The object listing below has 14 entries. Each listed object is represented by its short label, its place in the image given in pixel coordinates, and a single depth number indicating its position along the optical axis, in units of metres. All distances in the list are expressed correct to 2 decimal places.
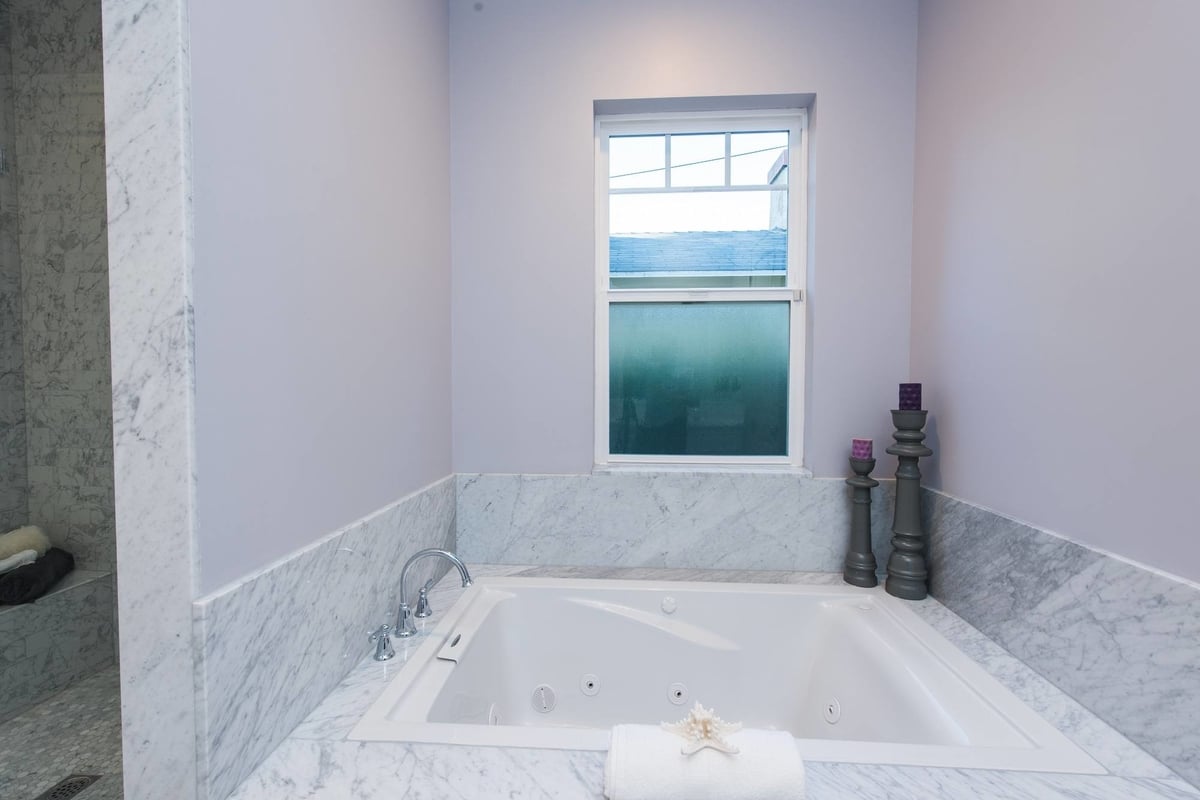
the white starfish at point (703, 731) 0.95
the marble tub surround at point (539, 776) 0.92
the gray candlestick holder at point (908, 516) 1.71
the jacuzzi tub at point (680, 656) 1.42
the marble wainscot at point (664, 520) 1.96
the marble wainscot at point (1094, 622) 0.93
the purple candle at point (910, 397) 1.69
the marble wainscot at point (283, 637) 0.88
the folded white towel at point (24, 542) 1.90
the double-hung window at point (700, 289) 2.11
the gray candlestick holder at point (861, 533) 1.83
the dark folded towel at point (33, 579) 1.79
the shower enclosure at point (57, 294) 2.06
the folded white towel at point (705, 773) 0.91
